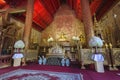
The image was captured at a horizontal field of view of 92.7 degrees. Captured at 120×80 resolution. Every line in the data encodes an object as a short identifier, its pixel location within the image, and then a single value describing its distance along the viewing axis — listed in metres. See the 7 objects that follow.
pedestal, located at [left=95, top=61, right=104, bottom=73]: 2.16
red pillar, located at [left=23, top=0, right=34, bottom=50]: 3.30
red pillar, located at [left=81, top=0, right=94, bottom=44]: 2.72
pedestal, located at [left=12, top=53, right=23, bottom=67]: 2.94
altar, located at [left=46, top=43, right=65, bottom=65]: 3.63
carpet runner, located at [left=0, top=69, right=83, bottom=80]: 1.67
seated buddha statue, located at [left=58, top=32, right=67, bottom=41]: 6.07
